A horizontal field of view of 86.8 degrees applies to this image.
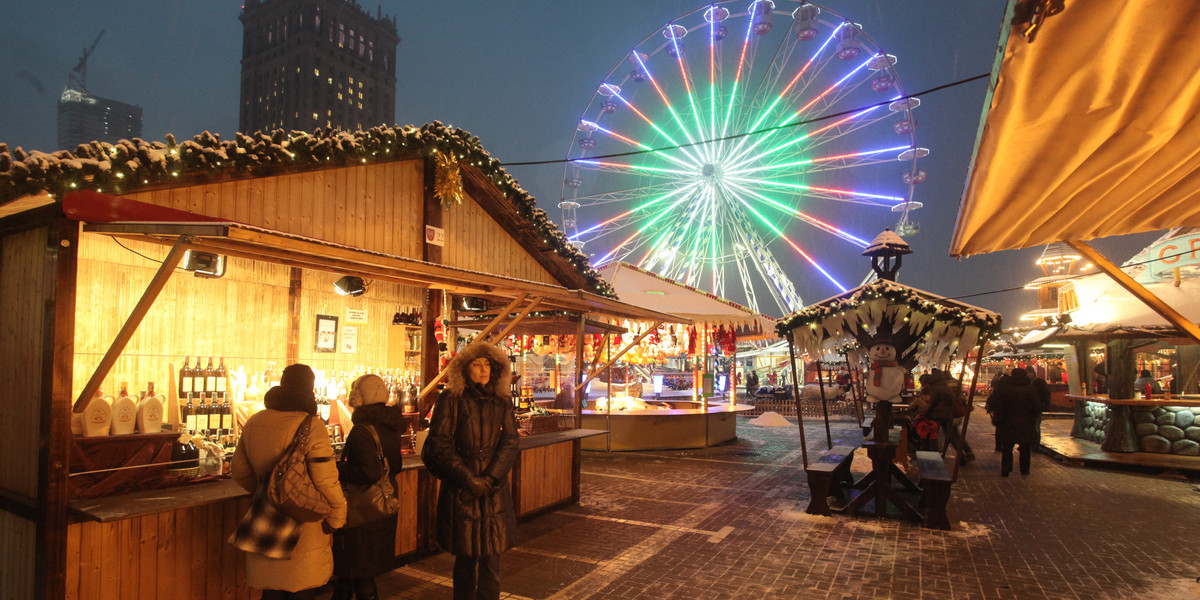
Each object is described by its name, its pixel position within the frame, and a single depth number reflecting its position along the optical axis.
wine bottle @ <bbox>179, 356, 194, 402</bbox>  4.96
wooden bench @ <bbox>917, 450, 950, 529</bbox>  6.90
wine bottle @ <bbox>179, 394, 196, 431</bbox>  4.94
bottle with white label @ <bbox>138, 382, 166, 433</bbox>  4.29
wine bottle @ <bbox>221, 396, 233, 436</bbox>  5.17
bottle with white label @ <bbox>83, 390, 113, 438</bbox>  3.97
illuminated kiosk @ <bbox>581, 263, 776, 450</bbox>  12.86
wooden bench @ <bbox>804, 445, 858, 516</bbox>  7.48
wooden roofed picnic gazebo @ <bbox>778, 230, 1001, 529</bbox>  7.50
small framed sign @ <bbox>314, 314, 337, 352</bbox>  6.25
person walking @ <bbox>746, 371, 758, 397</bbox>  27.52
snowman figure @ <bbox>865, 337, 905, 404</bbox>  8.48
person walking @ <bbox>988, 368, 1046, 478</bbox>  9.90
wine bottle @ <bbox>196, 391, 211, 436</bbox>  5.02
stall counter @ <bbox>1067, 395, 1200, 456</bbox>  11.24
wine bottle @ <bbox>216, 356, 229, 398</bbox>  5.20
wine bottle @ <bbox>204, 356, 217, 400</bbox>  5.12
